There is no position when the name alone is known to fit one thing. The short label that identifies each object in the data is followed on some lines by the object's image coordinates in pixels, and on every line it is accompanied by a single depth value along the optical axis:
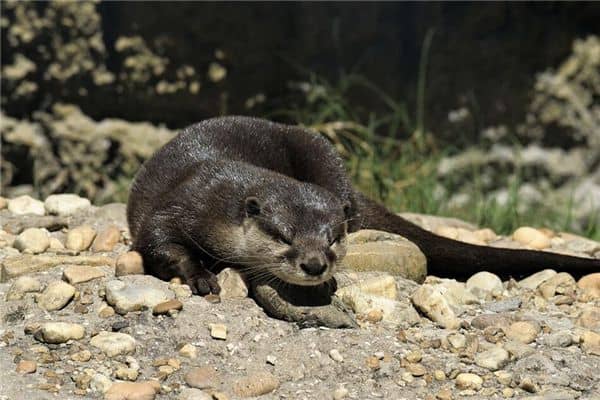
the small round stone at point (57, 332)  5.80
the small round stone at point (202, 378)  5.59
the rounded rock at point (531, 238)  8.27
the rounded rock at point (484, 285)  7.11
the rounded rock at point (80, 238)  7.39
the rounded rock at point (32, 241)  7.16
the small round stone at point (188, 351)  5.83
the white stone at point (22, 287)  6.25
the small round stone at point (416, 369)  5.83
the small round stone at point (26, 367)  5.54
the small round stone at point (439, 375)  5.82
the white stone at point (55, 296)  6.17
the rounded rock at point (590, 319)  6.57
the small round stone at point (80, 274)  6.42
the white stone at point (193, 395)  5.43
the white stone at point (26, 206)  8.16
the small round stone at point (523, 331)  6.28
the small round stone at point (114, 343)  5.77
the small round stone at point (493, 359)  5.93
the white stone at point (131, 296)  6.14
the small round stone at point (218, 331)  5.98
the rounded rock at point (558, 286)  7.10
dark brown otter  6.41
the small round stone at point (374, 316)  6.42
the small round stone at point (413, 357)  5.95
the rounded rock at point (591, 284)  7.11
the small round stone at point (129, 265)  6.68
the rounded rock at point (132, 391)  5.38
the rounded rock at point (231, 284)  6.55
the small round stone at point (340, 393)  5.57
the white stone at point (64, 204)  8.09
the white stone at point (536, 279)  7.21
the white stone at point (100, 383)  5.47
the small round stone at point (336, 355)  5.89
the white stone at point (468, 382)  5.73
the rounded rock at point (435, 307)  6.47
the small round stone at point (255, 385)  5.55
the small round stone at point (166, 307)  6.11
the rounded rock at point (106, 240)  7.42
